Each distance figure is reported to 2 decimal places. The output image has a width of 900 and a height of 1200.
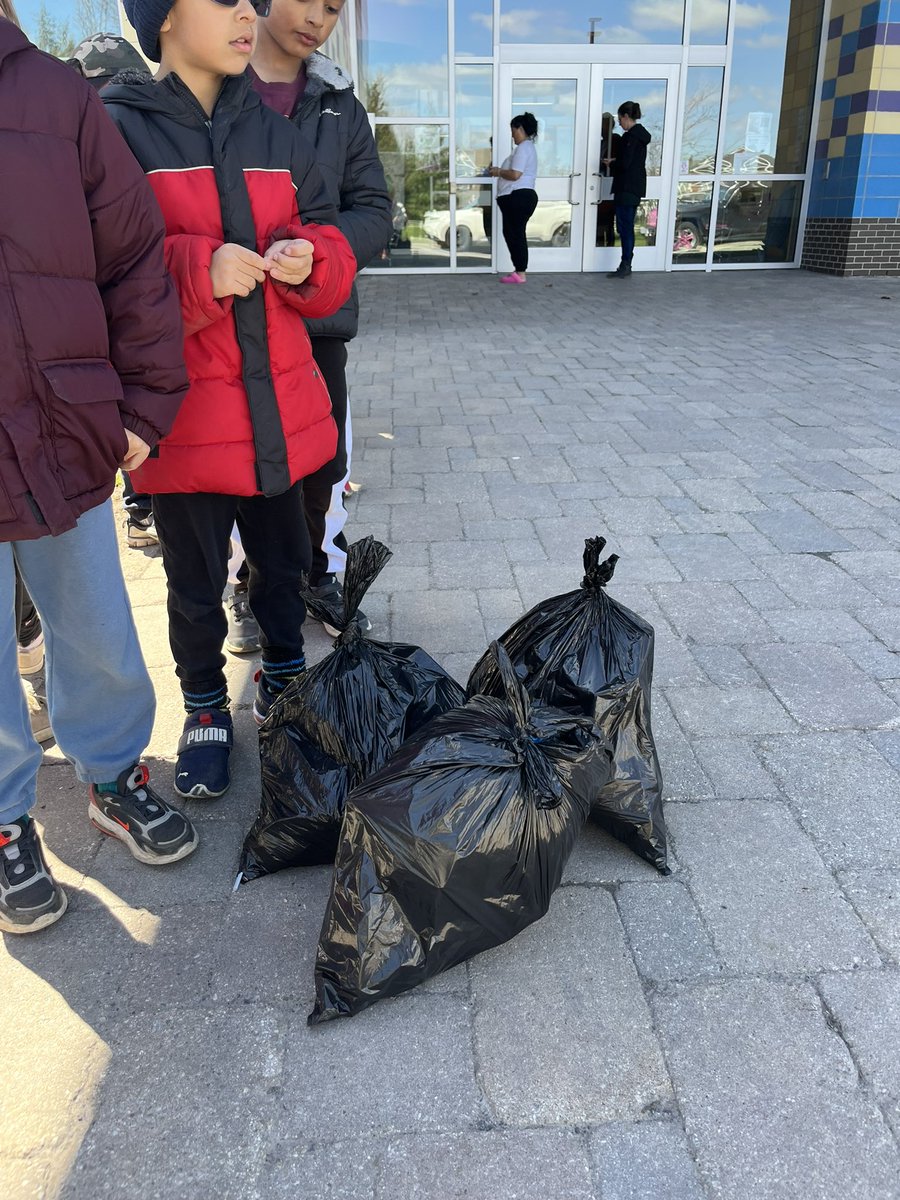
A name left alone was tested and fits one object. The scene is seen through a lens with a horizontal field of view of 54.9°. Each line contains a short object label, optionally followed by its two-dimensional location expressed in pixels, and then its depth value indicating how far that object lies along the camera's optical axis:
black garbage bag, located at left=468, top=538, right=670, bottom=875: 2.04
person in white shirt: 11.43
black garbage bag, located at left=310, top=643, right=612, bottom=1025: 1.60
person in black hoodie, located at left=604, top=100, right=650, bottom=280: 11.62
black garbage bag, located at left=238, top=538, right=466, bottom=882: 2.00
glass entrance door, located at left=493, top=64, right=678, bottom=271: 12.46
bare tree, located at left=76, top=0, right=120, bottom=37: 8.02
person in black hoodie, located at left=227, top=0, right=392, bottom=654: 2.45
